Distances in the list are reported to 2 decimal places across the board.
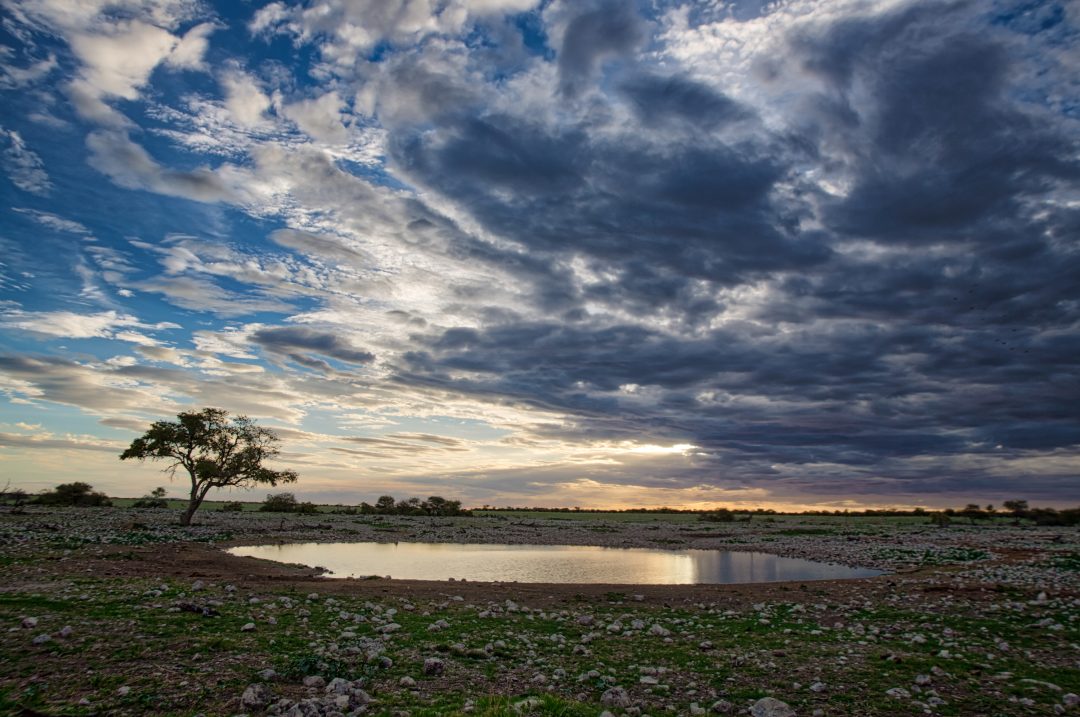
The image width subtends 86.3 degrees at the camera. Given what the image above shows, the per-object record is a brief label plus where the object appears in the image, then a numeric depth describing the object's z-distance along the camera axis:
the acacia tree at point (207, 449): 47.09
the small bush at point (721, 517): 110.31
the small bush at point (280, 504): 95.62
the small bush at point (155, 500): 92.78
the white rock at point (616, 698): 9.44
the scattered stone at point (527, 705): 8.05
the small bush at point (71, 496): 77.88
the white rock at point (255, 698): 8.48
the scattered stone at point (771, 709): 9.27
